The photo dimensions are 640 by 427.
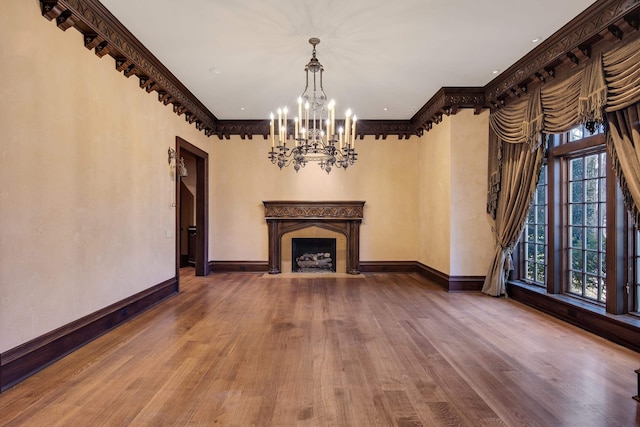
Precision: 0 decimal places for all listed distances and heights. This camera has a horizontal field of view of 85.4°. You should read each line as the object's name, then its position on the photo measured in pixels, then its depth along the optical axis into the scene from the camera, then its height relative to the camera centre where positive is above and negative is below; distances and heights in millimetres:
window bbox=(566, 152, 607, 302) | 3908 -142
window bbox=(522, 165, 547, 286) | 4867 -369
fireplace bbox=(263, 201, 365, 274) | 7418 -167
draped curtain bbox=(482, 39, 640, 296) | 3086 +962
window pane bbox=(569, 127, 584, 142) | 4127 +966
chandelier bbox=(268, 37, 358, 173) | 3877 +868
